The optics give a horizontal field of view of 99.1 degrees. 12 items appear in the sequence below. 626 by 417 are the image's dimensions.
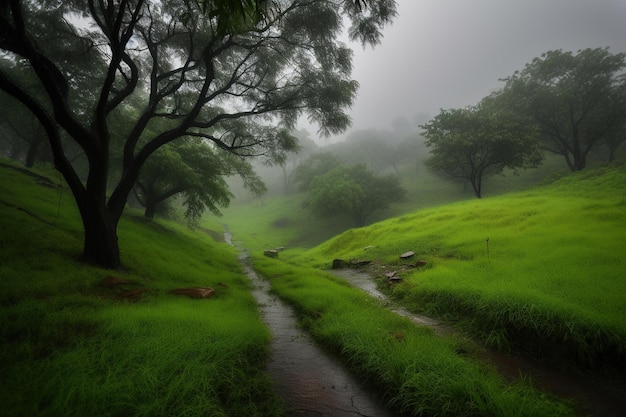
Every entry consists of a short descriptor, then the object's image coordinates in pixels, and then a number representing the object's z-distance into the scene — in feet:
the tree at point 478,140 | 98.02
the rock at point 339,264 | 50.85
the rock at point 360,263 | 47.98
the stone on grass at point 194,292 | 24.68
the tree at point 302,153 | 266.16
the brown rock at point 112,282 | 22.77
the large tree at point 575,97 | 110.11
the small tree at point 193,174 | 58.54
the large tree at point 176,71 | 24.32
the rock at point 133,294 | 21.31
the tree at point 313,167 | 186.19
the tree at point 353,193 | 127.34
